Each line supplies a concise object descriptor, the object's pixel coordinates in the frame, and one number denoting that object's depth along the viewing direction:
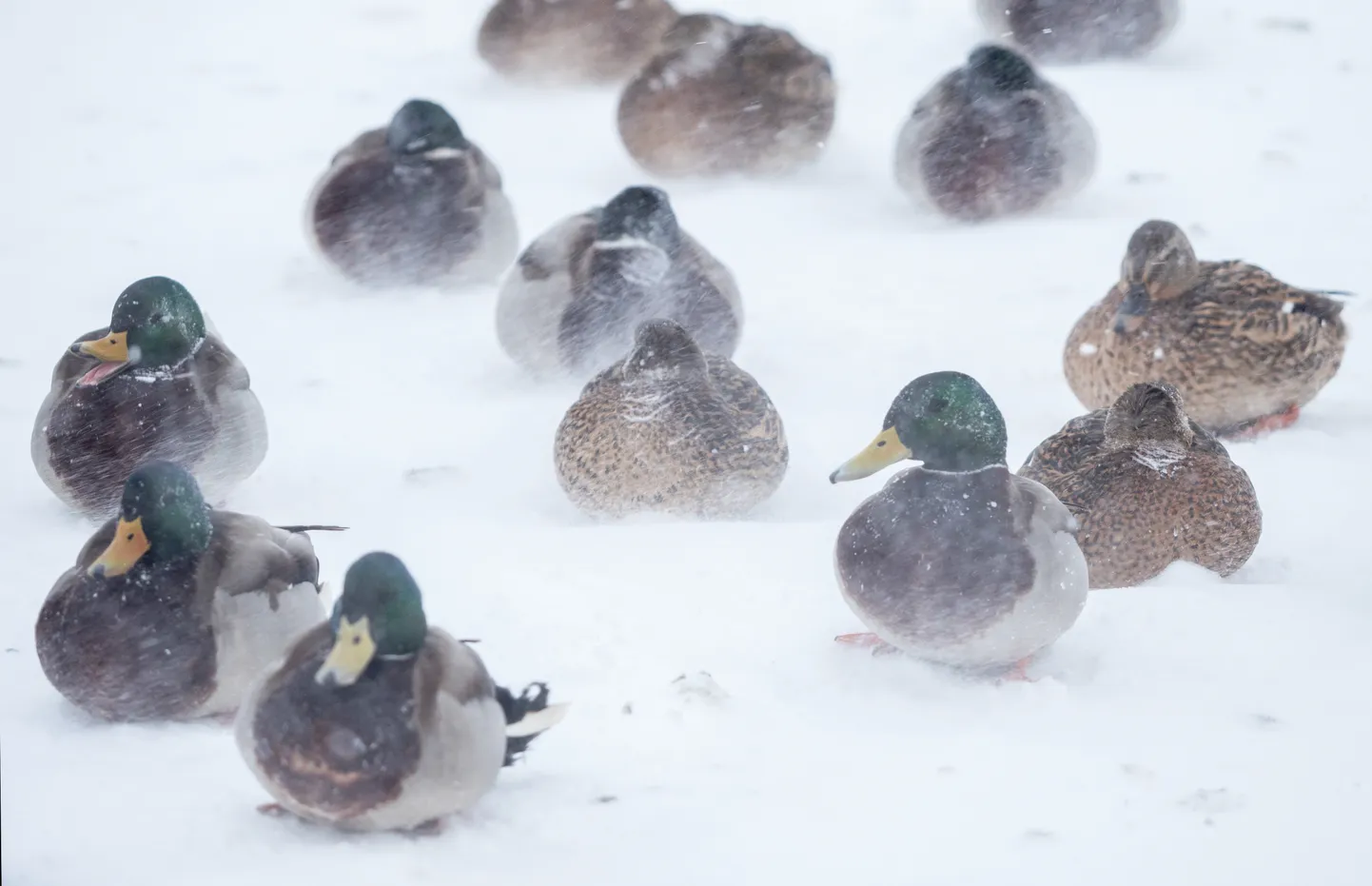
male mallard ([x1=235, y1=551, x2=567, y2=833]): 6.34
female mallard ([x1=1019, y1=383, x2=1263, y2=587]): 9.08
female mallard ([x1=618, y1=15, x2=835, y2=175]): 15.30
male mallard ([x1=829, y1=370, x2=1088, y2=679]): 7.80
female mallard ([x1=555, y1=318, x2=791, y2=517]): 9.96
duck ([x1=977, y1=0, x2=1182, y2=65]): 17.23
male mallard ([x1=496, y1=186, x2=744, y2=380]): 11.88
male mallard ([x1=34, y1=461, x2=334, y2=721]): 7.26
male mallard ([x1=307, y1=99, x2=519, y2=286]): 13.62
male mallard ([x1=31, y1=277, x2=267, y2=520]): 9.67
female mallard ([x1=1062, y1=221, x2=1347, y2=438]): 10.83
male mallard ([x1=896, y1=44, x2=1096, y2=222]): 14.18
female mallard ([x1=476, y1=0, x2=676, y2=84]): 17.61
